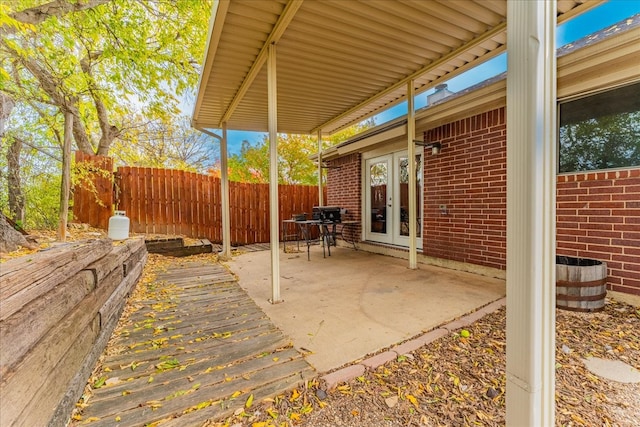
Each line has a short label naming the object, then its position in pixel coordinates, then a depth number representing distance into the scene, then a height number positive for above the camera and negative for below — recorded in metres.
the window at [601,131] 2.78 +0.84
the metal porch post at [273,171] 3.12 +0.46
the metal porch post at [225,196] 5.56 +0.29
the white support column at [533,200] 1.09 +0.03
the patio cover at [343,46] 2.76 +2.09
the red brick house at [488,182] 2.80 +0.38
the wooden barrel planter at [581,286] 2.62 -0.79
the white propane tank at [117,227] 4.58 -0.28
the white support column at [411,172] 4.41 +0.59
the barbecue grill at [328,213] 6.52 -0.10
